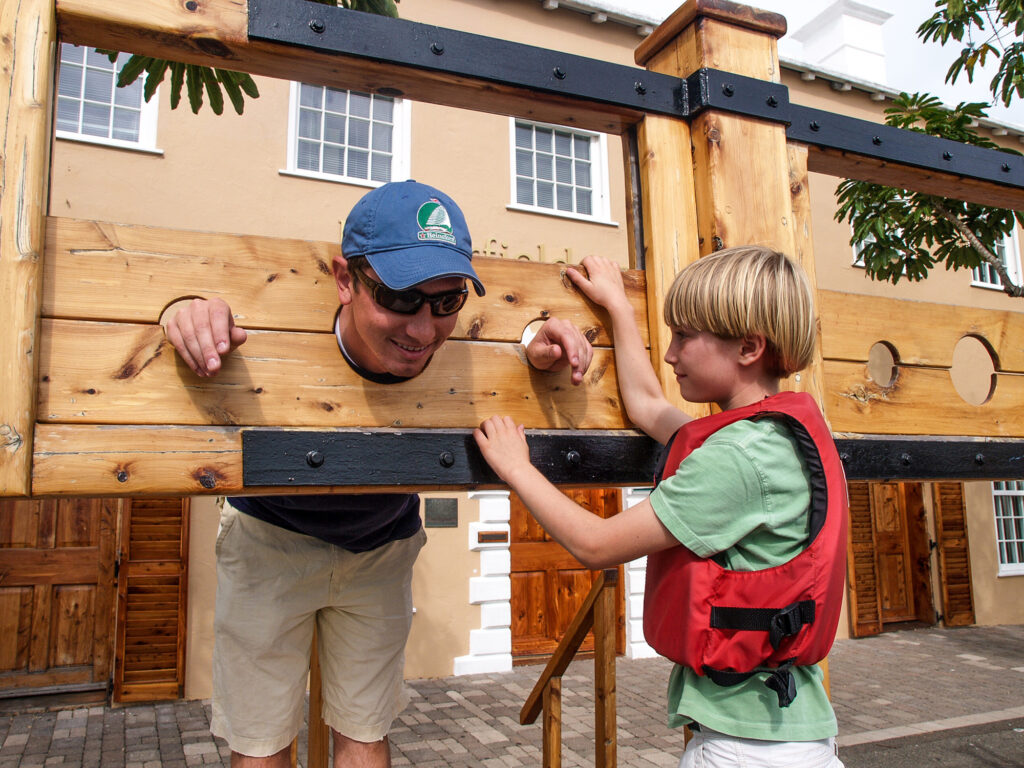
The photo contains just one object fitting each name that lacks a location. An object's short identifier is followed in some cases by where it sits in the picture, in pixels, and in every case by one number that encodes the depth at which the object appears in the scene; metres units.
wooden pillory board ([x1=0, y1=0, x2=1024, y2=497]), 1.61
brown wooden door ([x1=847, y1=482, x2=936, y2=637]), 10.76
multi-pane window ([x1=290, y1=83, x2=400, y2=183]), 8.14
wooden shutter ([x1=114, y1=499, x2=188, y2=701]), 6.95
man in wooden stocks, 2.44
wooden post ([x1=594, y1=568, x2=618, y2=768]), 3.28
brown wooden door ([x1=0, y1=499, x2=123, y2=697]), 6.84
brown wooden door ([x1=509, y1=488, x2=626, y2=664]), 8.63
